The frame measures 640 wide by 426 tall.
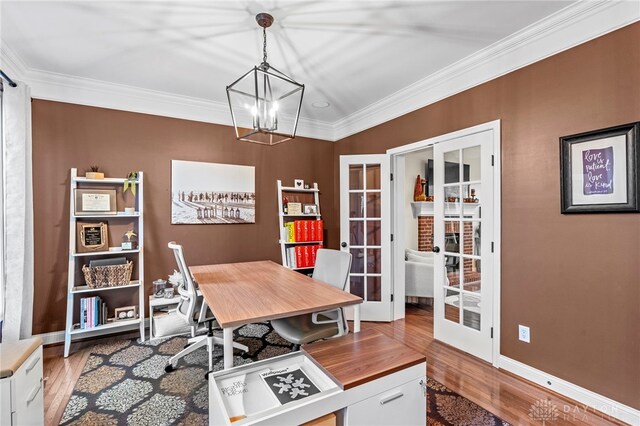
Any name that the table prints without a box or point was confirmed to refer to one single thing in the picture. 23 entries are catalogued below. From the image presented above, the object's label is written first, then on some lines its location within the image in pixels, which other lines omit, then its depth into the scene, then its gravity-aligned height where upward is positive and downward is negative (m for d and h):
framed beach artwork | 3.55 +0.27
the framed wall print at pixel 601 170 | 1.83 +0.29
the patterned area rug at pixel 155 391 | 1.89 -1.27
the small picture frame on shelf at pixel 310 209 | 4.22 +0.08
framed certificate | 3.01 +0.14
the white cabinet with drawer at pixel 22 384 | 1.43 -0.86
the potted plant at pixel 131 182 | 3.19 +0.35
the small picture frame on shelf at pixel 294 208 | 4.10 +0.09
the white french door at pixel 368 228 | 3.66 -0.17
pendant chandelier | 1.91 +1.37
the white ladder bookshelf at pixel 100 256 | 2.87 -0.47
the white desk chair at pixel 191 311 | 2.37 -0.79
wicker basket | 2.96 -0.60
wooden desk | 1.63 -0.54
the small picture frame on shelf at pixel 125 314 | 3.11 -1.03
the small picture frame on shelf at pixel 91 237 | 3.01 -0.22
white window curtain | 2.52 +0.00
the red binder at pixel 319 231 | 4.14 -0.23
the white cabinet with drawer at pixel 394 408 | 1.31 -0.89
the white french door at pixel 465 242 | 2.63 -0.26
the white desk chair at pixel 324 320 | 2.14 -0.82
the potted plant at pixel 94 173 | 3.03 +0.42
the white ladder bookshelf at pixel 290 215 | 3.96 -0.01
